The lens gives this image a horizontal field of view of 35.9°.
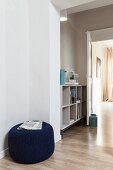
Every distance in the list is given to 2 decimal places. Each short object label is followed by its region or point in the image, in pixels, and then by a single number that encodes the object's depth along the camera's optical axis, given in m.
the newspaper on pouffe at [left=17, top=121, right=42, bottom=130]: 2.07
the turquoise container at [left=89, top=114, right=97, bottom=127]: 3.66
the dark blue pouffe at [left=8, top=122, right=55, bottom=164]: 1.93
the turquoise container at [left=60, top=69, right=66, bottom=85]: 2.91
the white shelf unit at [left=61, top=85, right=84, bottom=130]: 3.26
